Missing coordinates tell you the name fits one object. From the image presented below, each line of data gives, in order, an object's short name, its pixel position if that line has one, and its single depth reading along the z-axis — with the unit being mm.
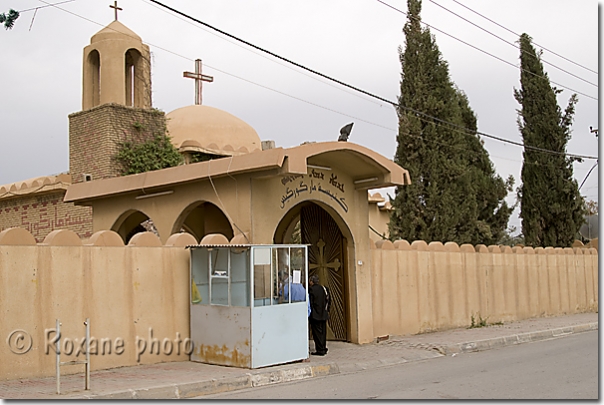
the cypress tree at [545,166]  29031
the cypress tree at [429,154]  25016
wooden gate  16031
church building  13742
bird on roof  15034
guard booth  11836
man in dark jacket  13672
